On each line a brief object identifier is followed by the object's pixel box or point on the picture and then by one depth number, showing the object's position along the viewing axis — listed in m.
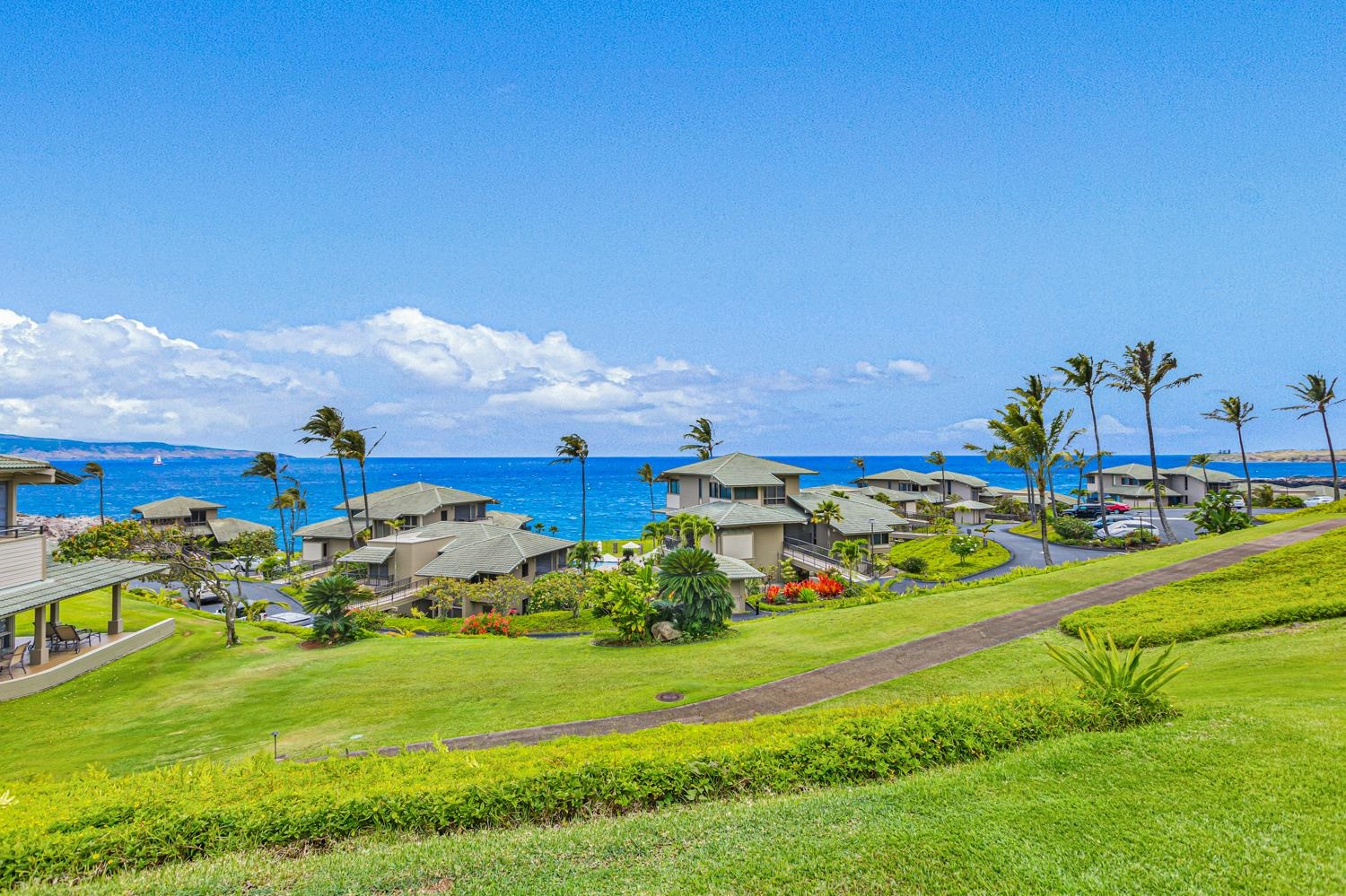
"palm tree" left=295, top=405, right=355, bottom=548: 53.00
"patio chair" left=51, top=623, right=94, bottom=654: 20.75
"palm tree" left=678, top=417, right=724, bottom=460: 69.25
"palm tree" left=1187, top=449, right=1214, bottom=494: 76.94
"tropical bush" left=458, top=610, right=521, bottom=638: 31.58
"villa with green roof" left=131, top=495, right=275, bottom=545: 63.62
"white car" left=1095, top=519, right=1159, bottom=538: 50.94
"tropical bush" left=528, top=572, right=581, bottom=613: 35.75
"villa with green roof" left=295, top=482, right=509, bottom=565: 53.25
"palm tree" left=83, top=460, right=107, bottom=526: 64.12
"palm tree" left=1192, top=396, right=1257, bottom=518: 63.67
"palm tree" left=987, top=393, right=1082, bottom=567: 43.84
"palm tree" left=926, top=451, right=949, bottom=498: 81.04
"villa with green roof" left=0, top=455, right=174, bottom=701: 17.69
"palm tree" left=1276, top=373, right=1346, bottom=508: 52.97
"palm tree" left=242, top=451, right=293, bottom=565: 64.19
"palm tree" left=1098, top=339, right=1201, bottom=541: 40.16
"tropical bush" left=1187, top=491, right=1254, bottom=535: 34.00
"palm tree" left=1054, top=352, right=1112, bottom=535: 43.75
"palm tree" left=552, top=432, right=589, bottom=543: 55.22
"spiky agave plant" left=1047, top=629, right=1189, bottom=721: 8.61
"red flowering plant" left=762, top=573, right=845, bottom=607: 36.25
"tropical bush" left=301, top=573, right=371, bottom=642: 23.95
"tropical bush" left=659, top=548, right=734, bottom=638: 23.16
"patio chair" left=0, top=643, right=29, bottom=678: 18.55
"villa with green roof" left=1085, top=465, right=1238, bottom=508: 77.81
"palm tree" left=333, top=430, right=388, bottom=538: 54.19
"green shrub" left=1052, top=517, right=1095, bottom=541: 51.67
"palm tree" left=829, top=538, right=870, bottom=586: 40.56
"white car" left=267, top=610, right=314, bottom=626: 35.38
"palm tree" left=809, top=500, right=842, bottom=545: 46.66
